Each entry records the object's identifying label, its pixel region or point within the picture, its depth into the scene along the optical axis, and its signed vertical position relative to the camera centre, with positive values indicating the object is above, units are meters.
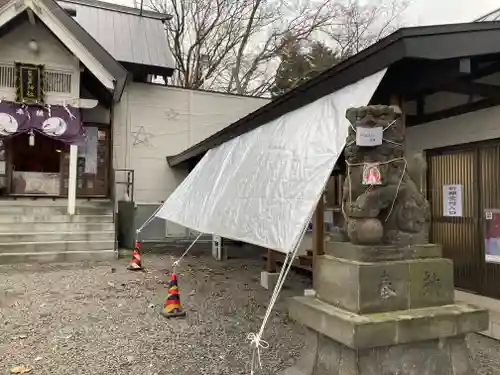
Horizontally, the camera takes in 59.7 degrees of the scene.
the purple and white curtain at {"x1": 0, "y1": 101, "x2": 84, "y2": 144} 10.98 +2.02
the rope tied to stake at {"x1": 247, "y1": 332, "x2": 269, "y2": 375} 3.65 -1.61
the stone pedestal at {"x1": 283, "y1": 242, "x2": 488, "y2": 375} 3.28 -0.91
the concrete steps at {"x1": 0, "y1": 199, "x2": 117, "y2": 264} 10.13 -0.85
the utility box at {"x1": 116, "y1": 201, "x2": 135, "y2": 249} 11.92 -0.71
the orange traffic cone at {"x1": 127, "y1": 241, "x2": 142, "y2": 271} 9.30 -1.39
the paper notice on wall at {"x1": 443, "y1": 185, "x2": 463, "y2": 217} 6.36 +0.00
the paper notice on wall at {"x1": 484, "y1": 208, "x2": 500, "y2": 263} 5.73 -0.47
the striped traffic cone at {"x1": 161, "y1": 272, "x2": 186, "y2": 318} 5.98 -1.47
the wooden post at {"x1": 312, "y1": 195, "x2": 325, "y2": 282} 6.09 -0.43
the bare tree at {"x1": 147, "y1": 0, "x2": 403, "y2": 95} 24.12 +9.26
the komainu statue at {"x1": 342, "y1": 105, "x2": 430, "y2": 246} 3.51 +0.10
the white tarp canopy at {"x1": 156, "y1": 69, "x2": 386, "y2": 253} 4.47 +0.30
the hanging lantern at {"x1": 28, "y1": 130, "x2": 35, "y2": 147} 11.20 +1.60
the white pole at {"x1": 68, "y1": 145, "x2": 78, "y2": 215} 11.31 +0.42
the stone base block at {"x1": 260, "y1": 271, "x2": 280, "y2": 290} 7.94 -1.47
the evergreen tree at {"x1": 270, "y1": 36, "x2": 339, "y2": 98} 20.52 +6.62
